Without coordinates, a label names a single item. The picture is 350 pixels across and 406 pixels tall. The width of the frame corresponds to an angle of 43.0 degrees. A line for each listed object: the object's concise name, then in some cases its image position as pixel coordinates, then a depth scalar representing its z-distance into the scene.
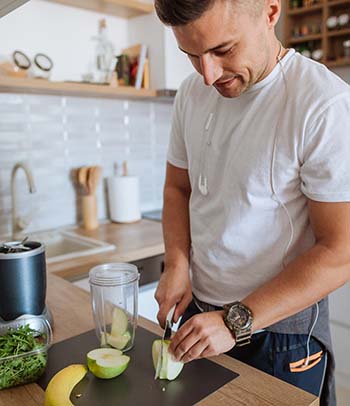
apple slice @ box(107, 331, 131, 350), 0.84
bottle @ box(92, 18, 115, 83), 2.11
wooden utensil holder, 2.08
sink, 1.85
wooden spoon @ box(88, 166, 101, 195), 2.07
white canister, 2.16
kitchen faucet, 1.75
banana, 0.67
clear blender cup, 0.86
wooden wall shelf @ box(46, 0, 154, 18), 1.98
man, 0.76
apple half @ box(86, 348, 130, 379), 0.74
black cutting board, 0.70
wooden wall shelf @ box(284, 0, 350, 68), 2.60
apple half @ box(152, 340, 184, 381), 0.74
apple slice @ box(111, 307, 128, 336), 0.86
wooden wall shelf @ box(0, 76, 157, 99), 1.68
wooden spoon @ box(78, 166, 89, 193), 2.06
